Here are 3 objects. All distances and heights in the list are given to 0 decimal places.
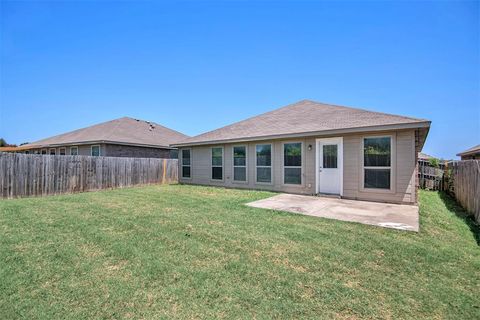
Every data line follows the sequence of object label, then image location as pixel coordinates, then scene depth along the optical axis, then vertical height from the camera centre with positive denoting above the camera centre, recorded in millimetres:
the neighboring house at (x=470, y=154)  17080 +404
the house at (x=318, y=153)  7566 +266
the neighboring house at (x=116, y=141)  16000 +1342
